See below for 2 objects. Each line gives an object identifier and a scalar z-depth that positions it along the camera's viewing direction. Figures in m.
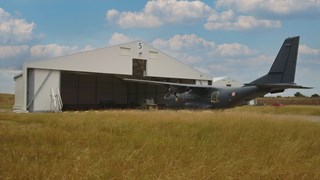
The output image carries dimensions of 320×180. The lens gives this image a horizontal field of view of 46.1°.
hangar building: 35.69
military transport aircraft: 27.97
